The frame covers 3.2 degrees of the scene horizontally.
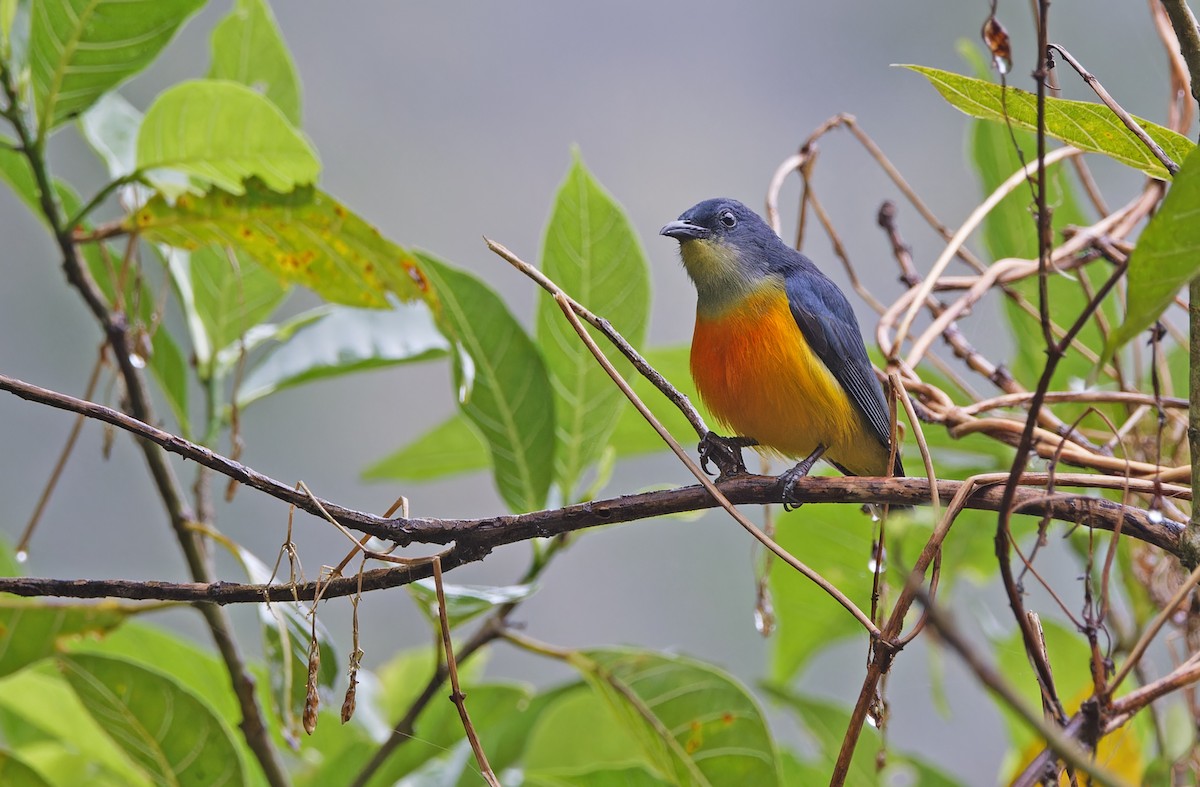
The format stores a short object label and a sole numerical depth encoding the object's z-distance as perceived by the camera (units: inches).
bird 168.5
